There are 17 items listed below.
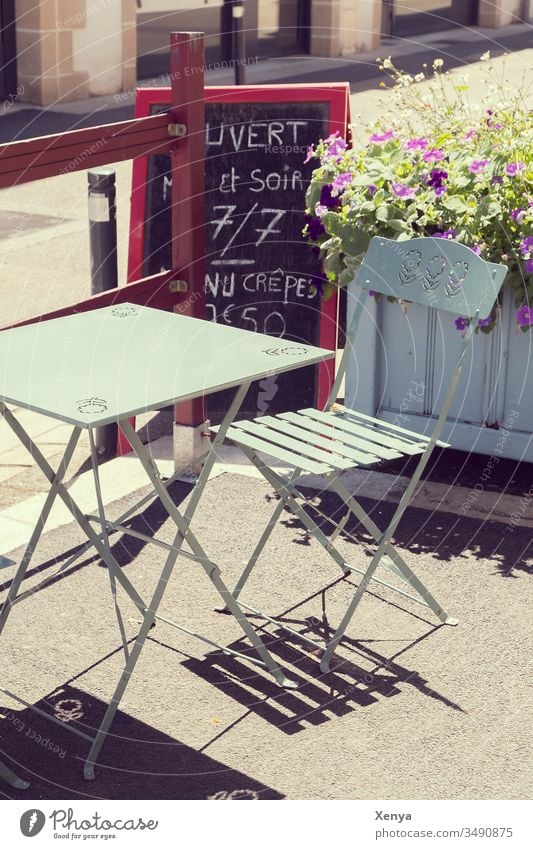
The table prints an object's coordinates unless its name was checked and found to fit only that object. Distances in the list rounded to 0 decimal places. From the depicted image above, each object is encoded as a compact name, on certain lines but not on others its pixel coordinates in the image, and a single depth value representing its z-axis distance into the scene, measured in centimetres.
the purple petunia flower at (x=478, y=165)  514
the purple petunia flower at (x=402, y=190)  520
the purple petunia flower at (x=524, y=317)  510
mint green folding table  357
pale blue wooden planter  532
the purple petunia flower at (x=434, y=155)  529
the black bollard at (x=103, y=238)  576
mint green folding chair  412
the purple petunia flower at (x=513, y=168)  502
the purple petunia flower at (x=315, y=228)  554
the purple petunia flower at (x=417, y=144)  538
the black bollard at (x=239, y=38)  1295
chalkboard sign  596
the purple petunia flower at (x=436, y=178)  521
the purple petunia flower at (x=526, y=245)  495
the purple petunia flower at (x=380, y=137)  543
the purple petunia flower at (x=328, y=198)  545
